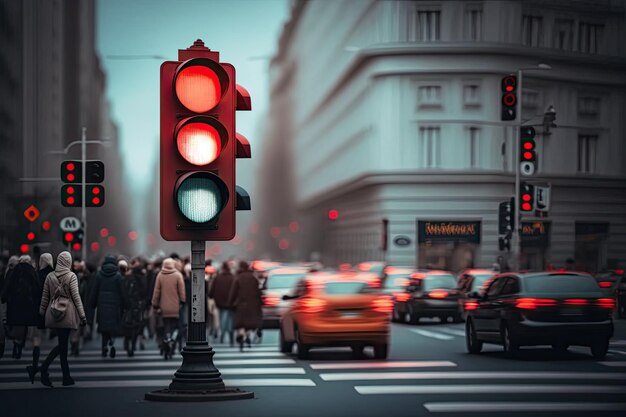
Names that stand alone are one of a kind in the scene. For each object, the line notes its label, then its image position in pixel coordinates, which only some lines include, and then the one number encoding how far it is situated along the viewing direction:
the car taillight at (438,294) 37.34
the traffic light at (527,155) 28.95
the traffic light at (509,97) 26.08
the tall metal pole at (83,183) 26.12
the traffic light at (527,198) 31.78
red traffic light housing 12.21
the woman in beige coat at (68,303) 16.50
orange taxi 21.94
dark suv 20.66
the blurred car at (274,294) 32.34
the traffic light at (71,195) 25.77
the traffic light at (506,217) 36.50
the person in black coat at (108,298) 21.89
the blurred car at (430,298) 37.22
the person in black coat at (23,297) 18.66
